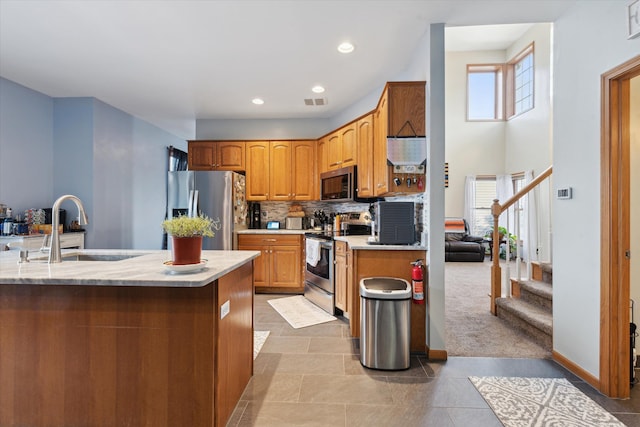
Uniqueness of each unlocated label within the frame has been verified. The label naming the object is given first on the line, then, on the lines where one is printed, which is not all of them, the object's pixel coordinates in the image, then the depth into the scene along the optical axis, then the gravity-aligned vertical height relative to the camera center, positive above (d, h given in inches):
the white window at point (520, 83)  297.3 +135.1
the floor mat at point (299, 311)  134.3 -46.9
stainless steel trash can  93.0 -35.3
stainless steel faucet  71.3 -5.5
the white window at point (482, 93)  339.9 +136.7
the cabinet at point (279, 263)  176.1 -28.5
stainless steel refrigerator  175.8 +9.3
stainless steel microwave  154.3 +16.2
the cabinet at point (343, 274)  124.6 -25.7
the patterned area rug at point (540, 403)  70.0 -47.2
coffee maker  206.7 +0.1
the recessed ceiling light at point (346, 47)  113.0 +63.1
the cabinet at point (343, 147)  153.5 +36.4
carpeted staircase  109.6 -37.8
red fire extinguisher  100.3 -22.7
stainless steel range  143.8 -22.1
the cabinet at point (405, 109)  108.2 +37.6
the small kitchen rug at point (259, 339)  106.3 -47.1
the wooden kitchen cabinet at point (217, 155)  196.5 +38.2
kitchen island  61.3 -28.2
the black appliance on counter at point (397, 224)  110.8 -3.5
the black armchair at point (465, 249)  290.0 -32.9
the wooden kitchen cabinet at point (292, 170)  192.9 +28.1
